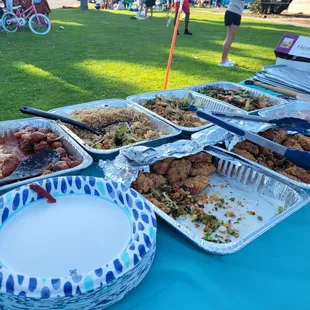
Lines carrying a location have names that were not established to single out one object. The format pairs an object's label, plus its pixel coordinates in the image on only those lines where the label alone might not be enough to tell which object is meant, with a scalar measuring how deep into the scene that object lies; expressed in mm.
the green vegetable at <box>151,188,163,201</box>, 1067
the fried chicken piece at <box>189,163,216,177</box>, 1217
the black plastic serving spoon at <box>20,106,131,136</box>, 1275
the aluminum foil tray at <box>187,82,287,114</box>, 2102
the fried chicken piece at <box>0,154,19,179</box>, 1107
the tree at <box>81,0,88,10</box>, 12944
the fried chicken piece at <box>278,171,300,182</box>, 1247
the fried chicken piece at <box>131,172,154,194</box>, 1078
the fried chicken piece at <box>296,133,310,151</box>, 1463
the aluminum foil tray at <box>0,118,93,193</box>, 1052
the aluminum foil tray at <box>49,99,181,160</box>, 1288
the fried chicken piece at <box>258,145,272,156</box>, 1397
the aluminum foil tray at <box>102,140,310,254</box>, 979
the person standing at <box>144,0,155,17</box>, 11331
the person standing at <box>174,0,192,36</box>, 7834
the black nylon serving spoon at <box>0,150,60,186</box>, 1067
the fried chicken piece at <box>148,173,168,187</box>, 1134
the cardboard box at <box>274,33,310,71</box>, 2590
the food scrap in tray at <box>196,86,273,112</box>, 2021
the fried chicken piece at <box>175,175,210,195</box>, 1136
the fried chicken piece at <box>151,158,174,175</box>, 1169
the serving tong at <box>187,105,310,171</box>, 1016
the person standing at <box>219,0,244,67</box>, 4188
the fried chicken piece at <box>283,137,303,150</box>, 1428
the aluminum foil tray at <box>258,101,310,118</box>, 1841
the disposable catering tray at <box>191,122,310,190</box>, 1288
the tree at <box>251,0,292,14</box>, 14305
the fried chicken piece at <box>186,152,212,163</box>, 1246
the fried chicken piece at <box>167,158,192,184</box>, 1165
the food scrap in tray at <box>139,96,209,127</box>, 1665
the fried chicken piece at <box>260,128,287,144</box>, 1452
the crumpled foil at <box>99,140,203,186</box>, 1080
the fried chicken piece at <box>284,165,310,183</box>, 1253
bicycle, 7016
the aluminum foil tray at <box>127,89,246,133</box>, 1887
